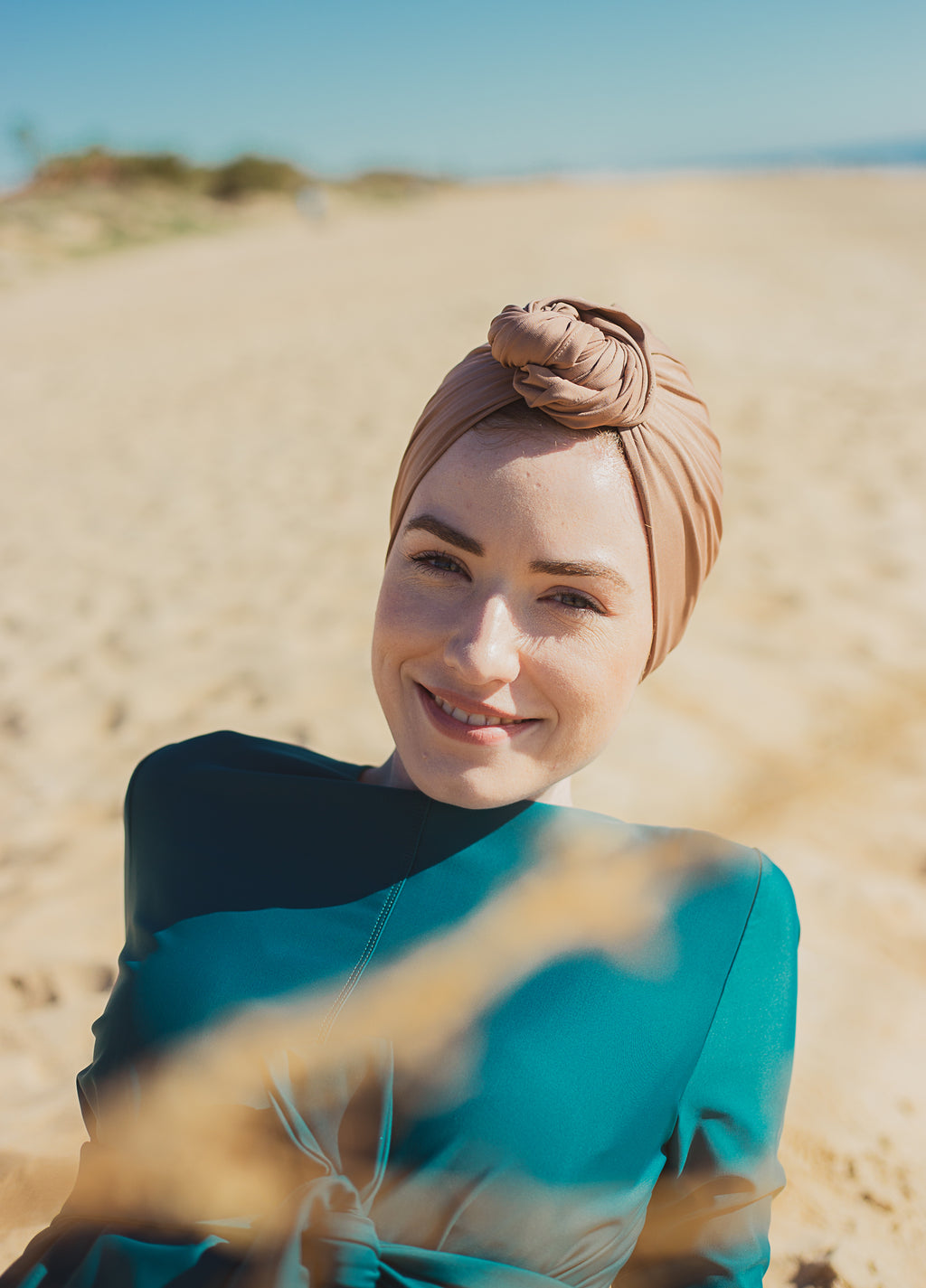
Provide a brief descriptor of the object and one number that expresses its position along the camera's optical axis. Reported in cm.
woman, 104
